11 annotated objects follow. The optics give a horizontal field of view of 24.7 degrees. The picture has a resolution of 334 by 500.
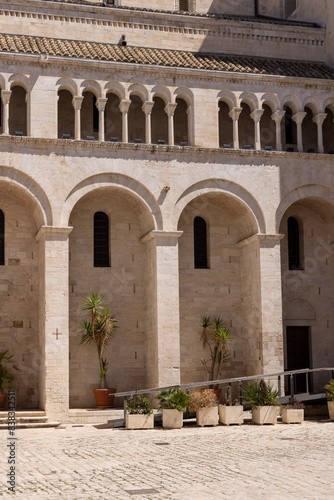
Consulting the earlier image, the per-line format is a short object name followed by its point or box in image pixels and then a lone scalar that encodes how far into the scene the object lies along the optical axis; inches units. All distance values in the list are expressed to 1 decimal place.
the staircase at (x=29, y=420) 948.0
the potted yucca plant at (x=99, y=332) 1047.6
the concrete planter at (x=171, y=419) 904.7
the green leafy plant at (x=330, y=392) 985.5
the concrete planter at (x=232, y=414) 924.6
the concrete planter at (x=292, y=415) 951.0
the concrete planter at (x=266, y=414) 933.8
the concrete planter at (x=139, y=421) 895.1
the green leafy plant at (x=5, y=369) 1023.6
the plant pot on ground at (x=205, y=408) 921.5
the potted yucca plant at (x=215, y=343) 1103.0
